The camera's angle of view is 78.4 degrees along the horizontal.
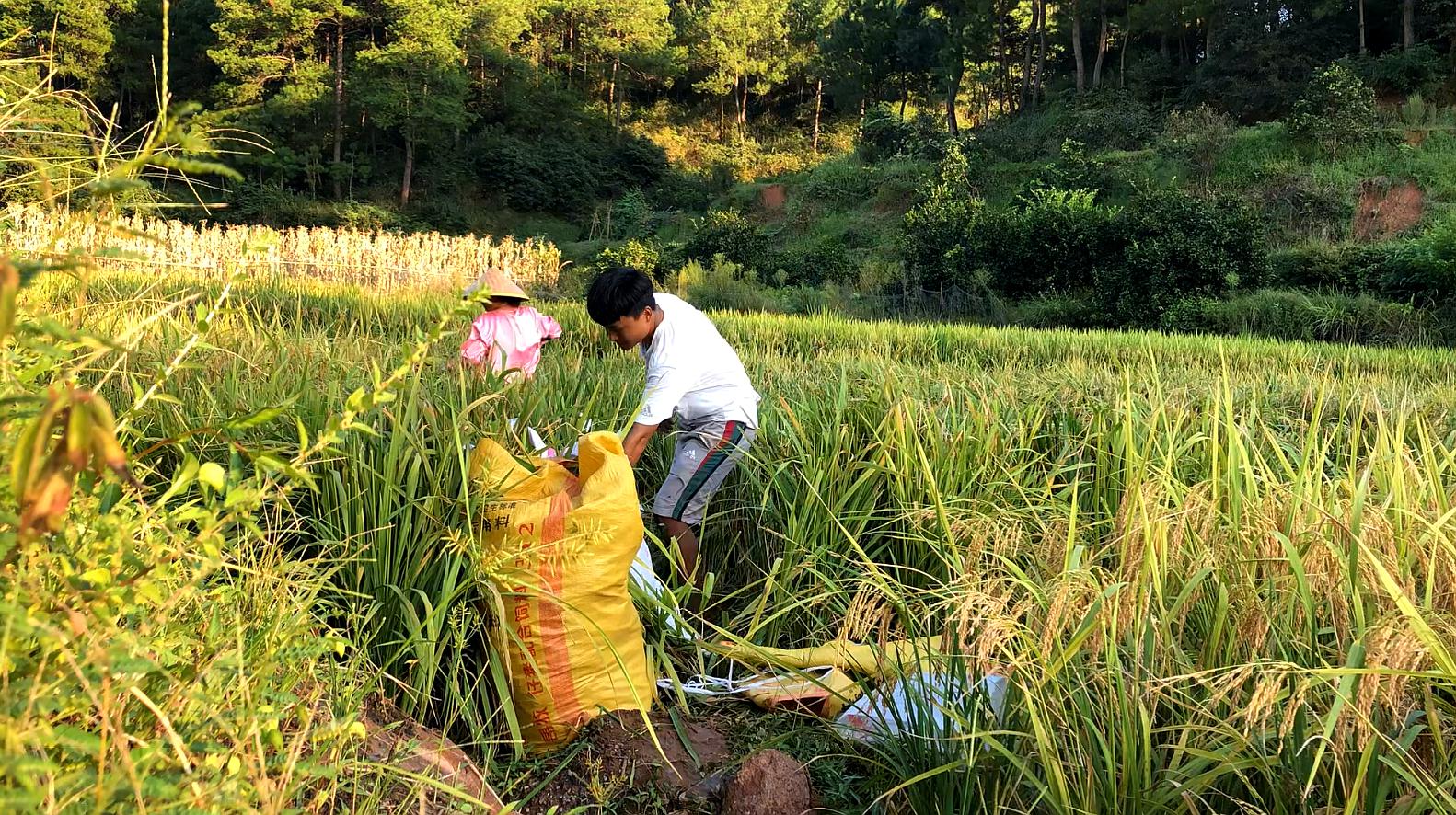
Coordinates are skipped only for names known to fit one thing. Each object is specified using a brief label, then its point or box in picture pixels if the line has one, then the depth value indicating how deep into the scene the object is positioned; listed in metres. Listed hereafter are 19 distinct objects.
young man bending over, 3.10
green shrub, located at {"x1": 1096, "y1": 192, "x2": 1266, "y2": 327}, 12.28
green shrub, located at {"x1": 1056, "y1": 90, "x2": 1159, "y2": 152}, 21.19
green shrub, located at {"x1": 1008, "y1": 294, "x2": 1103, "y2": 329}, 12.95
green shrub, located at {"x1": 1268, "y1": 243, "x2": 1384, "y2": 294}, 12.24
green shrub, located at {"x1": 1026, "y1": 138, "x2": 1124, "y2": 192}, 17.41
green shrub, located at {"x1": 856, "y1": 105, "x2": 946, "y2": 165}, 25.77
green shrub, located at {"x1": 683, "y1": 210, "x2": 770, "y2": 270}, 18.34
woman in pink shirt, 4.23
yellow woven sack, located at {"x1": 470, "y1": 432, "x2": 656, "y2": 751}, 2.14
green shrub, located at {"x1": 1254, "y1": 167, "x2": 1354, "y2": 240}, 14.78
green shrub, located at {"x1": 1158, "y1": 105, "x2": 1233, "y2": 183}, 18.12
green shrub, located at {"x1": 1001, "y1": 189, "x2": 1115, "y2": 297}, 13.46
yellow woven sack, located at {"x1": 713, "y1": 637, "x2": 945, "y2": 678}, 1.95
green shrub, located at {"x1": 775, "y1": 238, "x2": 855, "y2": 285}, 17.12
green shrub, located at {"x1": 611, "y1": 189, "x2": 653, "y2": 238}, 30.10
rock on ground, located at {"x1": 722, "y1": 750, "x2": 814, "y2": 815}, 1.80
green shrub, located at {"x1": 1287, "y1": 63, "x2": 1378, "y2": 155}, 16.34
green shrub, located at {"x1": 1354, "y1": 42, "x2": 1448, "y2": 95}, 18.75
